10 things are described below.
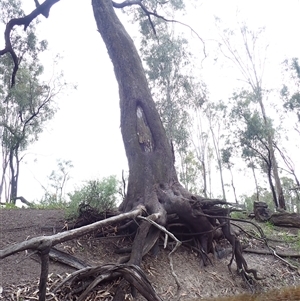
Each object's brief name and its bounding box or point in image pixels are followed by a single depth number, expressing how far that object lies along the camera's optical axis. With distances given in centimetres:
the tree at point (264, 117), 1592
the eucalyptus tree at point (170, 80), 1773
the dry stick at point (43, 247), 294
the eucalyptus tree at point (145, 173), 555
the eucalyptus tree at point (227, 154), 1827
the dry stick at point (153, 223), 421
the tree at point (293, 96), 1866
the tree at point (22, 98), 1564
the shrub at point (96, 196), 638
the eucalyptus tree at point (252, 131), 1697
